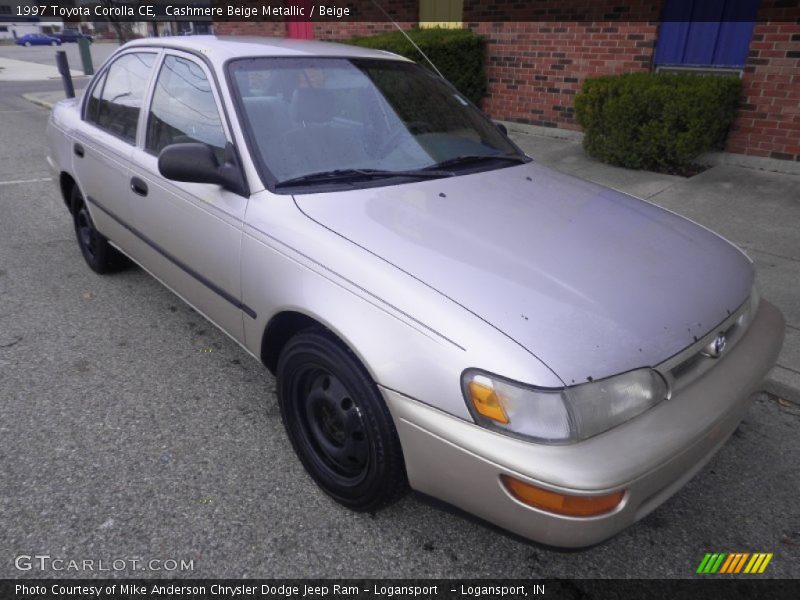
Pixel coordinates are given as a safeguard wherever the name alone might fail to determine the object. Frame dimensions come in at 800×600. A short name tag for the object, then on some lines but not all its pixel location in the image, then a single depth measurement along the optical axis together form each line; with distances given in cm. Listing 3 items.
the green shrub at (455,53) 815
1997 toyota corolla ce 171
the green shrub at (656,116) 582
